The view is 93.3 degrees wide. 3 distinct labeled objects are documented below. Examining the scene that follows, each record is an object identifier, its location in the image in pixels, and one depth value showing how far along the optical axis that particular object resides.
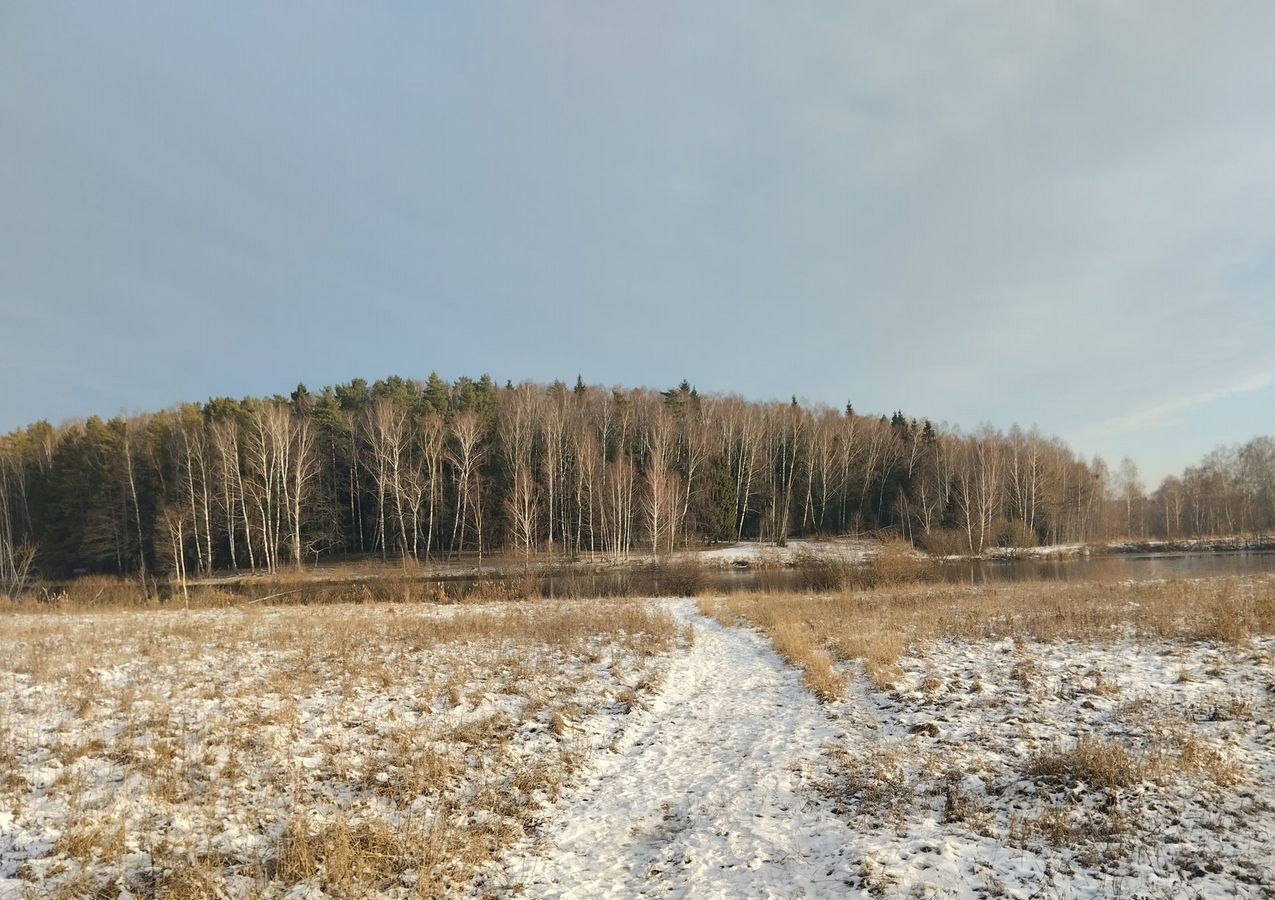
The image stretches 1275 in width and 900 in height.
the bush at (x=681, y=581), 32.81
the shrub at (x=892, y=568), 31.27
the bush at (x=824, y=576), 30.91
